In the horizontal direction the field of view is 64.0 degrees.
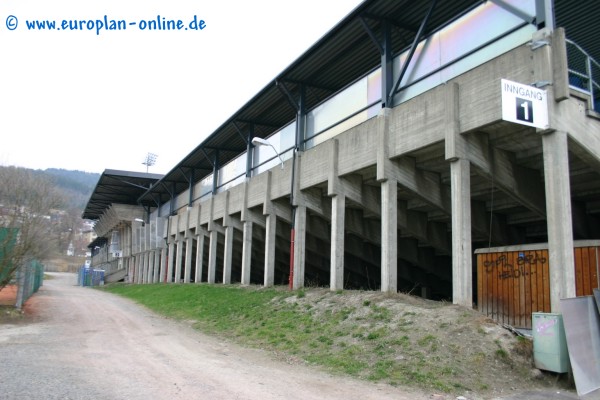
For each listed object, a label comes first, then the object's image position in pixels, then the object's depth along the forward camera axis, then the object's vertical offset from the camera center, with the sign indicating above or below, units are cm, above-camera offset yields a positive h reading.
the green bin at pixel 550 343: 917 -137
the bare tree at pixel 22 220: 1858 +173
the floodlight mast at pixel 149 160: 8830 +1911
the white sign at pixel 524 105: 1014 +357
